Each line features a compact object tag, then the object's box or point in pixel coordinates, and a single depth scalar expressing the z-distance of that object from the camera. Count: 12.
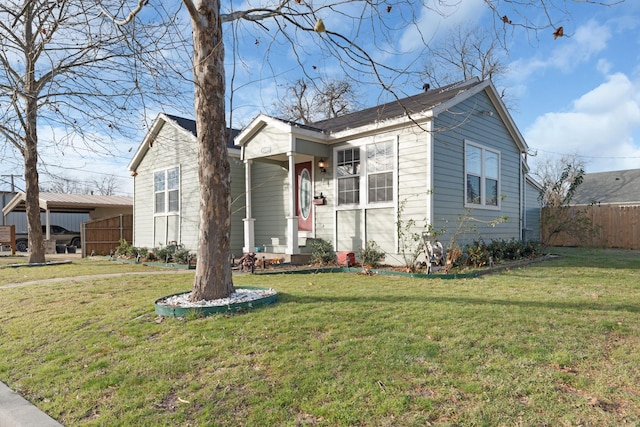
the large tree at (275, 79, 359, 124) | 24.00
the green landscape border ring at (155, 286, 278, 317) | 4.57
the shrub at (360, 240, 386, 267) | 9.04
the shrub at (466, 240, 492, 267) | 8.81
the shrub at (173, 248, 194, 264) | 11.30
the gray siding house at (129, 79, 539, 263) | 9.04
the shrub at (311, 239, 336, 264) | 10.07
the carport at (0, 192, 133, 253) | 19.85
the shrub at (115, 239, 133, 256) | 14.52
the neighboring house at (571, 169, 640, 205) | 23.69
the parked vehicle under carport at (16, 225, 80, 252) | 23.16
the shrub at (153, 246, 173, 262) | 12.23
